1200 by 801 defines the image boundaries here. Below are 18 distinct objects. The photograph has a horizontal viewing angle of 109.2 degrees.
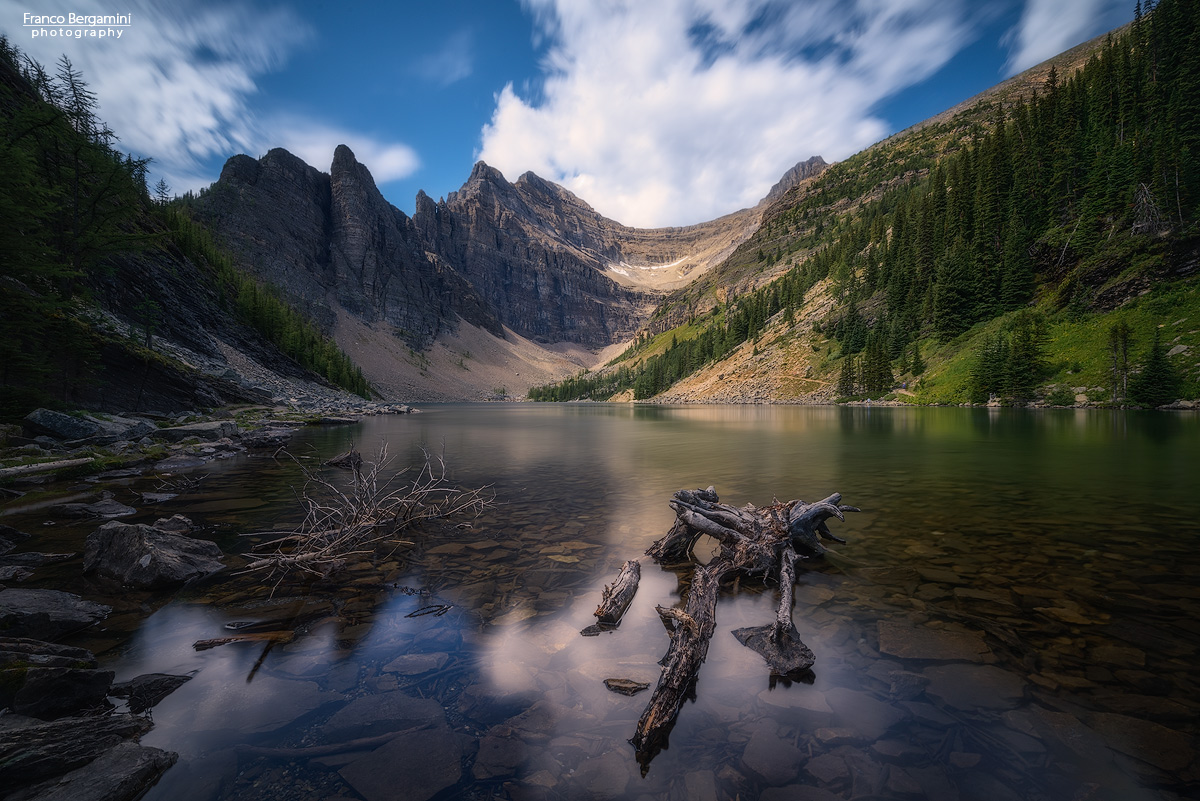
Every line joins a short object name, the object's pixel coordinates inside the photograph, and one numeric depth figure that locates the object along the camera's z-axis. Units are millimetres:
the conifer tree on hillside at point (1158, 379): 41938
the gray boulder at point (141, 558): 7934
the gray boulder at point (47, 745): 3375
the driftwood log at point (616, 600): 6902
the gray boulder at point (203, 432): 23797
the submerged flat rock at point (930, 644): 5730
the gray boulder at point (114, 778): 3342
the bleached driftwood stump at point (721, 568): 4852
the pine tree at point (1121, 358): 44875
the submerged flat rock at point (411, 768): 3822
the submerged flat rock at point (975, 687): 4785
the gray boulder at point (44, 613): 5824
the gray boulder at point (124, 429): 20000
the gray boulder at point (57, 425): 17938
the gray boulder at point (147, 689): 4863
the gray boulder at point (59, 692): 4246
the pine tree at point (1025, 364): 54062
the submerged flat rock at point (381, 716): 4527
